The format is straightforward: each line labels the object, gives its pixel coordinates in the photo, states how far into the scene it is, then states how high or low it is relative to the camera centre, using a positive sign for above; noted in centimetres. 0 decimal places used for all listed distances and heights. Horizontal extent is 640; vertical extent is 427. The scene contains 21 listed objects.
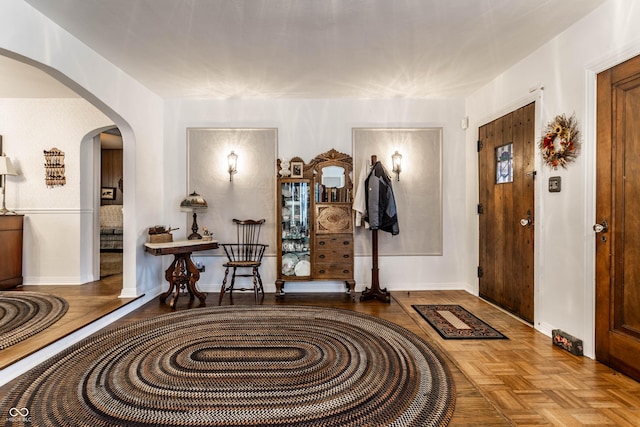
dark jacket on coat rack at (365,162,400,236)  391 +14
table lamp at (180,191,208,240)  399 +10
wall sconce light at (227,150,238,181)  425 +68
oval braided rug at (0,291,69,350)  259 -95
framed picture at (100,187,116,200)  758 +48
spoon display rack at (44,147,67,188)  432 +61
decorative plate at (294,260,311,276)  402 -68
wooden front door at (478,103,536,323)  312 +4
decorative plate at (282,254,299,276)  404 -62
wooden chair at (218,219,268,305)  419 -44
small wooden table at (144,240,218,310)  364 -67
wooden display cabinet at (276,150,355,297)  399 -11
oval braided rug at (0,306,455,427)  175 -109
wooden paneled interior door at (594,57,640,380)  210 -3
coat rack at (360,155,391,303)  389 -88
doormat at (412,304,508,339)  285 -107
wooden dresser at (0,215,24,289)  402 -48
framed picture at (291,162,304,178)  410 +57
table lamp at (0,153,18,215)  411 +54
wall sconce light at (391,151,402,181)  427 +68
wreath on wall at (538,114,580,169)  256 +60
